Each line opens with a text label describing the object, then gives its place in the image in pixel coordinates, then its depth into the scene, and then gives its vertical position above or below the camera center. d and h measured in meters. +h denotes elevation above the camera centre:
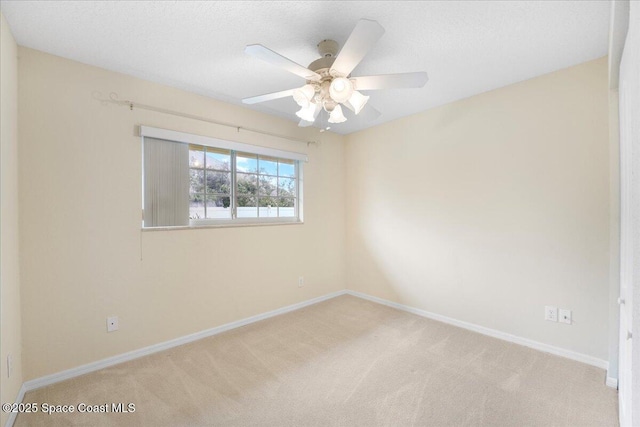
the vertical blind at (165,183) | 2.43 +0.27
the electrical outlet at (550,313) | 2.30 -0.88
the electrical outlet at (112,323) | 2.20 -0.90
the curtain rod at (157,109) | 2.21 +0.91
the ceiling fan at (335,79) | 1.38 +0.80
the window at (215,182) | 2.47 +0.31
